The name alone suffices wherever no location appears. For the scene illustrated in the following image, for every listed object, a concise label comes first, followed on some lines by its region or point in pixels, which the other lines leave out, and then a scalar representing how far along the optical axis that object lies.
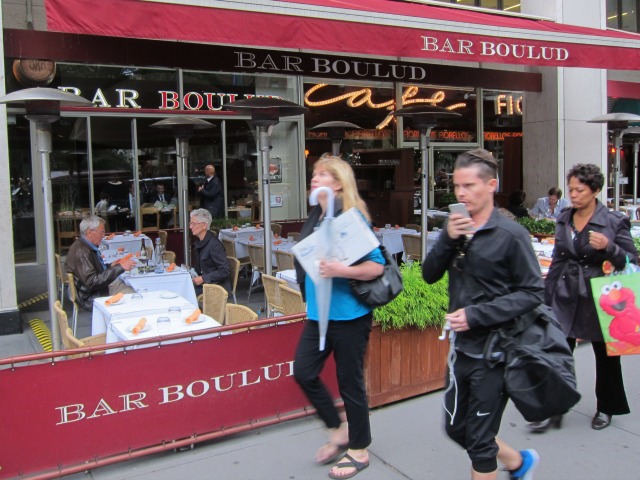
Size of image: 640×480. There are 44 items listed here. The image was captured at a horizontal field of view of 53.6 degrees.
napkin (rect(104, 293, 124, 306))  5.41
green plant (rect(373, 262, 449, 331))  4.46
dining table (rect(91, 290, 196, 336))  5.09
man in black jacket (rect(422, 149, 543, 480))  2.74
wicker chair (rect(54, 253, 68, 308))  8.40
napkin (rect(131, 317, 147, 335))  4.32
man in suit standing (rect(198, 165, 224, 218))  12.97
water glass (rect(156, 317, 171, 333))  4.47
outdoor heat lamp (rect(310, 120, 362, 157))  11.68
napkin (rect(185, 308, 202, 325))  4.54
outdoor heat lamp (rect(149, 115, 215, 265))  8.76
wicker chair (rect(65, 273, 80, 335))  6.53
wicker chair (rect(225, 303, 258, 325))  4.69
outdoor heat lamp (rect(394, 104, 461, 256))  7.21
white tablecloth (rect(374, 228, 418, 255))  10.70
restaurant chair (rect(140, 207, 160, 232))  13.85
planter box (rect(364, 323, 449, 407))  4.54
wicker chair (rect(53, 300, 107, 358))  4.20
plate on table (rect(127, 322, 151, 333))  4.45
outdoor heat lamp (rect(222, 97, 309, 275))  6.45
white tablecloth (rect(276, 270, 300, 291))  6.48
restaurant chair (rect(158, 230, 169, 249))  10.88
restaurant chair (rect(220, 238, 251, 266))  10.26
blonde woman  3.39
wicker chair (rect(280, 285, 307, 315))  5.39
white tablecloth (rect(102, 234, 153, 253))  10.22
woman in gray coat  4.03
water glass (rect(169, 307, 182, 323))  4.80
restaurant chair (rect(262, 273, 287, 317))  6.19
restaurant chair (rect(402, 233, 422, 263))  10.05
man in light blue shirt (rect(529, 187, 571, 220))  11.95
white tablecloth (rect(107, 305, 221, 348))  4.35
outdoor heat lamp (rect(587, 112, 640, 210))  10.45
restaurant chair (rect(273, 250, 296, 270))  8.46
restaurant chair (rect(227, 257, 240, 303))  7.66
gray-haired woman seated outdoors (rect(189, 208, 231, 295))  6.77
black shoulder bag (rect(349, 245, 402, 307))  3.32
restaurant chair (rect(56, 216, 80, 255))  12.82
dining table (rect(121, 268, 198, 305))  6.82
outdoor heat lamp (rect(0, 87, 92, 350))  5.35
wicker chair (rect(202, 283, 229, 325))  5.46
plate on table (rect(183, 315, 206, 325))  4.58
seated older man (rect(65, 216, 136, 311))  6.20
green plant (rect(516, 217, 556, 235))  9.51
